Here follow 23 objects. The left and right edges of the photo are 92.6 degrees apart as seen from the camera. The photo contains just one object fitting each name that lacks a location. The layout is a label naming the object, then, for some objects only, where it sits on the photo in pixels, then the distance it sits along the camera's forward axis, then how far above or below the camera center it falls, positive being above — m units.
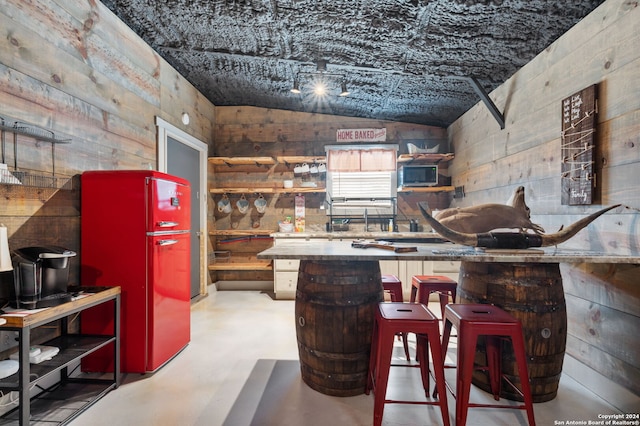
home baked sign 4.64 +1.16
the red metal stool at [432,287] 2.42 -0.60
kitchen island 1.70 -0.47
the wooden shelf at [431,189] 4.20 +0.31
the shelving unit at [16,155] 1.68 +0.34
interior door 3.63 +0.44
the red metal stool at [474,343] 1.50 -0.65
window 4.57 +0.48
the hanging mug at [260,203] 4.66 +0.12
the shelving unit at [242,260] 4.36 -0.75
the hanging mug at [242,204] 4.70 +0.12
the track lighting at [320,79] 3.10 +1.52
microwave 4.19 +0.50
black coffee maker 1.62 -0.35
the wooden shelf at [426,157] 4.19 +0.75
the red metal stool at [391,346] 1.53 -0.68
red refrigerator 2.12 -0.31
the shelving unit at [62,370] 1.43 -0.83
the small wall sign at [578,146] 1.90 +0.42
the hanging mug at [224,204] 4.64 +0.11
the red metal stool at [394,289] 2.47 -0.62
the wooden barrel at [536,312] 1.73 -0.58
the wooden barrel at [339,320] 1.82 -0.65
